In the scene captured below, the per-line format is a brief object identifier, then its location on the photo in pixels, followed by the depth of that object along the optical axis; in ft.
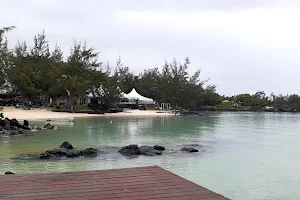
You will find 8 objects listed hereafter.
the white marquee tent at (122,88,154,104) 179.44
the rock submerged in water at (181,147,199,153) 43.49
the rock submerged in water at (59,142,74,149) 41.78
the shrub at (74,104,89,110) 148.63
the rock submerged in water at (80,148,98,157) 38.59
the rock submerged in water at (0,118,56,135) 58.29
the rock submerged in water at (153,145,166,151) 43.21
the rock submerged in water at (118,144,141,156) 39.93
